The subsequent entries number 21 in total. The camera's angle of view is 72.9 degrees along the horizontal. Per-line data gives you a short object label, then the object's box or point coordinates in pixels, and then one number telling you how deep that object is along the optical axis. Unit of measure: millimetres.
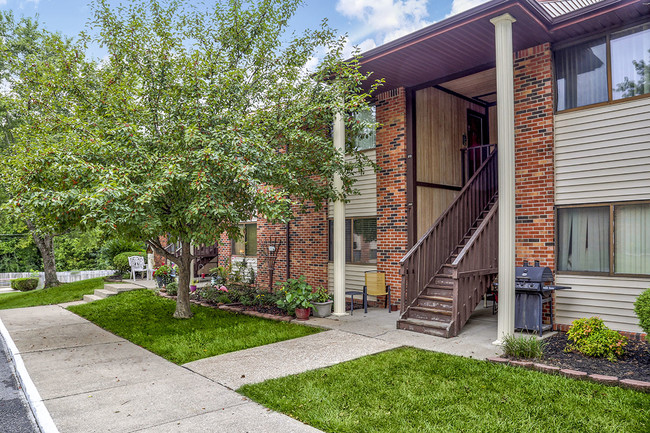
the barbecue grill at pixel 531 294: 6887
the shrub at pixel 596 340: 5672
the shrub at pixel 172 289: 12492
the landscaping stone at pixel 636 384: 4547
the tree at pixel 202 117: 6863
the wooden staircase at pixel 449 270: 7316
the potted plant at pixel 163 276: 13953
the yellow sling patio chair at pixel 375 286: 9648
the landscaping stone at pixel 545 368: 5188
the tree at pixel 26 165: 6719
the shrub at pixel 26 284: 19266
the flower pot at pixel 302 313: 8898
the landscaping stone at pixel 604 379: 4750
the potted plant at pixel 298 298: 8922
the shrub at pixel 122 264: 18031
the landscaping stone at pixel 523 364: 5422
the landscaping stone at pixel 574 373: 4969
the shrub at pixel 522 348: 5699
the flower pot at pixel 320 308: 9133
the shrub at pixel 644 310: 5148
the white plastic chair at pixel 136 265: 16891
